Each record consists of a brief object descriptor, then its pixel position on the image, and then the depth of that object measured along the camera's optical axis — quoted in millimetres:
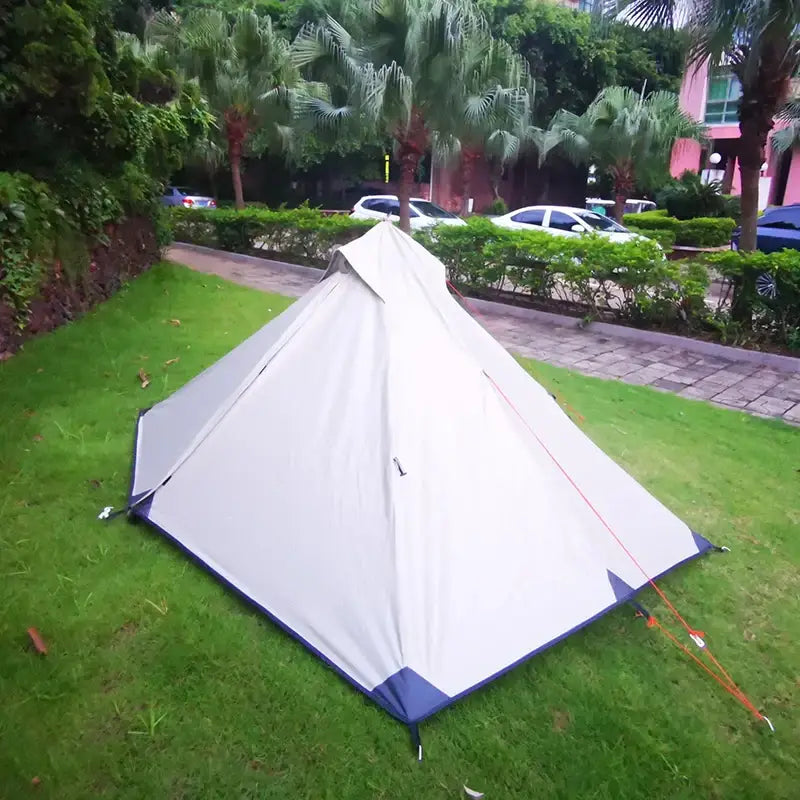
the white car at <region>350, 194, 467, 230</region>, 14109
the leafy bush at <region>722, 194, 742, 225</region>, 19328
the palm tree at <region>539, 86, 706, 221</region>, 17516
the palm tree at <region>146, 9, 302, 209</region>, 13375
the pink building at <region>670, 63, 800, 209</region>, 25312
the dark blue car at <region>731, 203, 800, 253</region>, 11953
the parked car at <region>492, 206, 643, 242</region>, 13151
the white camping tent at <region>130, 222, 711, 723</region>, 2721
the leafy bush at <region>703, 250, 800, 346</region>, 7066
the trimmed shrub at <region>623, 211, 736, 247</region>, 16828
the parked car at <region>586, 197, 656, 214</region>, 23350
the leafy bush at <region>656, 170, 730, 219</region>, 19125
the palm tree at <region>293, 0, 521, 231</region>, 10266
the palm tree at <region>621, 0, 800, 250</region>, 7121
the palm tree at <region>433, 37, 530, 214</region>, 10688
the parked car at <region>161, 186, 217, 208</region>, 20797
